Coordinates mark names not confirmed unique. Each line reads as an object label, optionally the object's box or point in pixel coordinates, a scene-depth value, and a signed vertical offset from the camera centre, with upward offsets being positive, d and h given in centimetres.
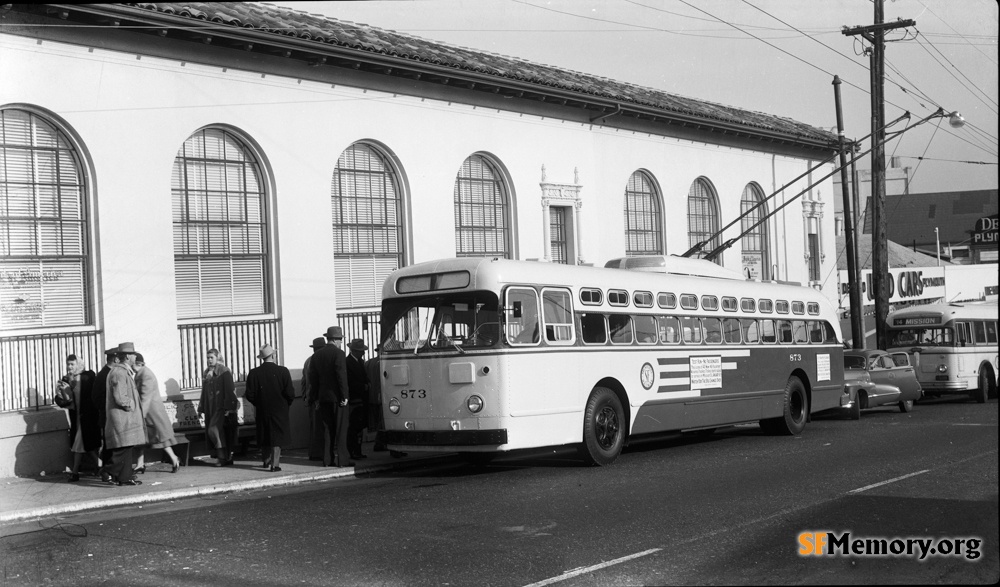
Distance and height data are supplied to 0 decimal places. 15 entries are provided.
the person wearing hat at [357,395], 1555 -125
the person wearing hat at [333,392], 1473 -113
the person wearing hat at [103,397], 1333 -96
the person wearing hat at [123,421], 1295 -125
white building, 1480 +257
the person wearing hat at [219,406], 1527 -132
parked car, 2364 -214
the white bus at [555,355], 1326 -73
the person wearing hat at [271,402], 1445 -122
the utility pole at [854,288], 2992 +15
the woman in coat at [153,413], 1388 -126
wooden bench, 1550 -184
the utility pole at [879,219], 2058 +188
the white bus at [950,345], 2819 -158
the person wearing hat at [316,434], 1577 -186
